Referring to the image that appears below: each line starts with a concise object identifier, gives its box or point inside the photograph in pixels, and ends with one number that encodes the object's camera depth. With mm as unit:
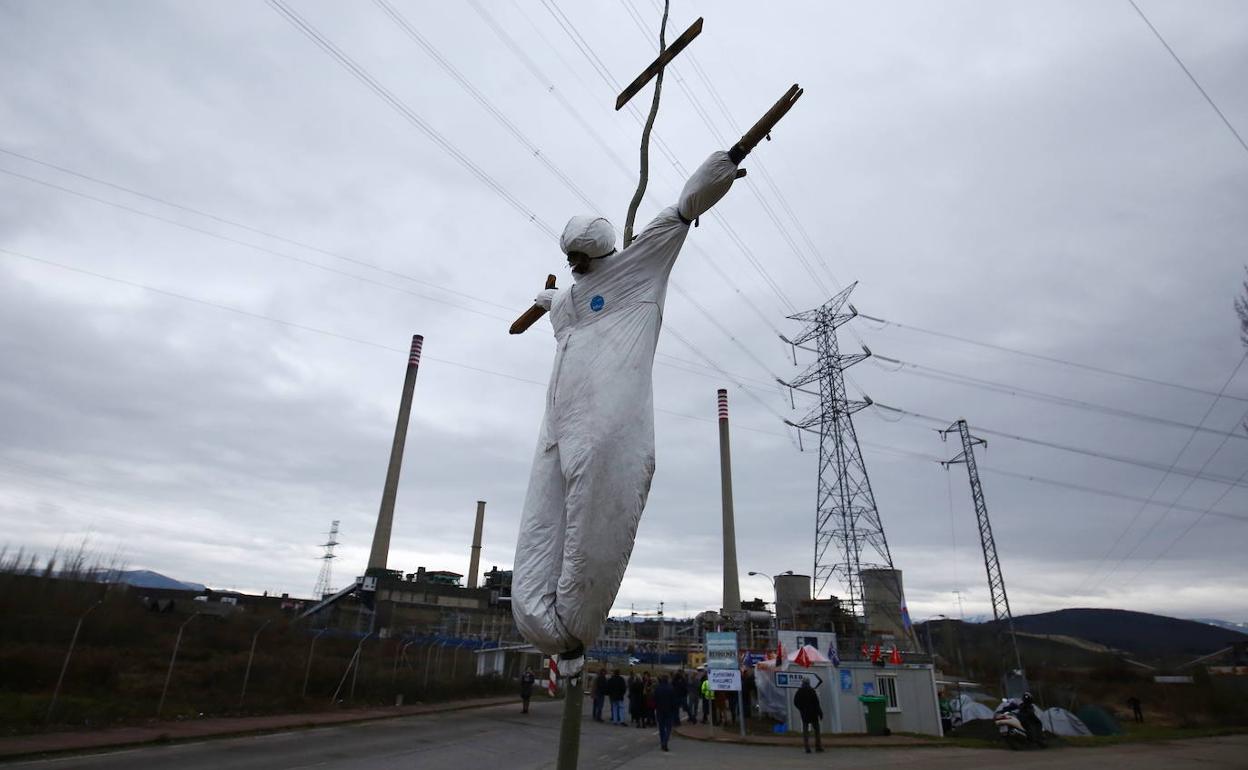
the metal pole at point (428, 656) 21734
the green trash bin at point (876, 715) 15820
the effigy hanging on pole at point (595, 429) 2262
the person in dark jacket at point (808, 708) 13289
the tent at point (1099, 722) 18203
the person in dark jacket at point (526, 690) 20547
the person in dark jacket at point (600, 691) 20188
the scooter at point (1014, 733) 13789
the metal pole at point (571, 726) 2340
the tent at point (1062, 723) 17359
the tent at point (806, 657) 16188
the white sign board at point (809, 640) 20016
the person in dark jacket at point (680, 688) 16312
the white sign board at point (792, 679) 16172
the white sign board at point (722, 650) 15820
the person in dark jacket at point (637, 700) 18719
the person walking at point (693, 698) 20102
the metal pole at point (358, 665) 18484
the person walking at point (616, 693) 19375
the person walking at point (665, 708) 13777
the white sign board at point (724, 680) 15541
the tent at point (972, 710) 18272
